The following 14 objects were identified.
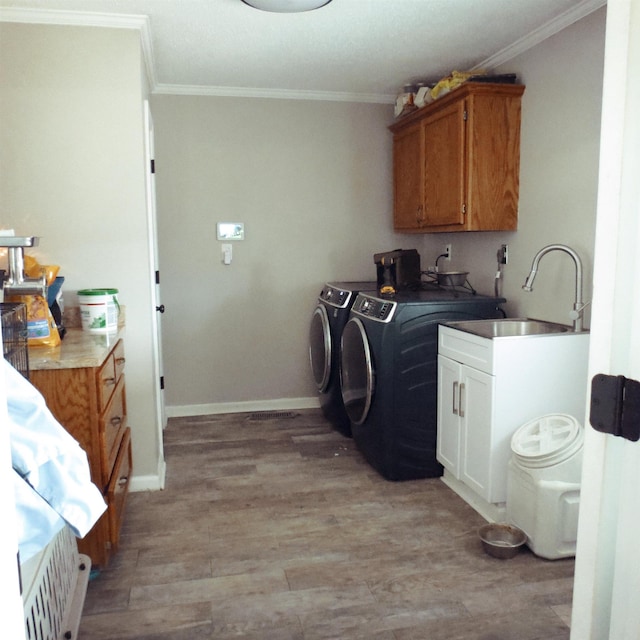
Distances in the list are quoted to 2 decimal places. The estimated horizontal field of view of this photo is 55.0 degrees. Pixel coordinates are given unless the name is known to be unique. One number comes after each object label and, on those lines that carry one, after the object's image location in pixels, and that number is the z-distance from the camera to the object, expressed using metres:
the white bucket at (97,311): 2.52
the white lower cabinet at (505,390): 2.60
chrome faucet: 2.71
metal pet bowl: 2.37
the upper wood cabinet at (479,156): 3.18
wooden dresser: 2.10
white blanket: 0.92
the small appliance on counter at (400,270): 3.61
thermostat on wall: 4.22
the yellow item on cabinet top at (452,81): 3.30
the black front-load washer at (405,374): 3.04
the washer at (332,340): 3.74
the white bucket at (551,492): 2.33
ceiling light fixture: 2.53
